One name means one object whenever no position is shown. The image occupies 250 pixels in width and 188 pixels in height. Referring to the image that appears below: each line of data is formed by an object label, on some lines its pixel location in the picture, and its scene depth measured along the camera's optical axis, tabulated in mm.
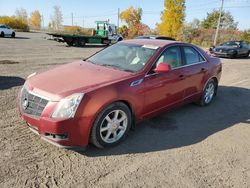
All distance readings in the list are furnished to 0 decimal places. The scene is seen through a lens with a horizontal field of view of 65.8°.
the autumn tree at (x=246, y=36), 27744
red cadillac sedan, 2516
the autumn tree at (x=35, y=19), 79443
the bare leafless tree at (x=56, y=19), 74311
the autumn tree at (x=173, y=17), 27376
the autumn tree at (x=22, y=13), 80149
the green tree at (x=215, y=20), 45420
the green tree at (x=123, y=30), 42897
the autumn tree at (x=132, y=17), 51595
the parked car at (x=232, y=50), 14433
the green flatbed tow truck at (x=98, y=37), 16209
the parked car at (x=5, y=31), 20721
